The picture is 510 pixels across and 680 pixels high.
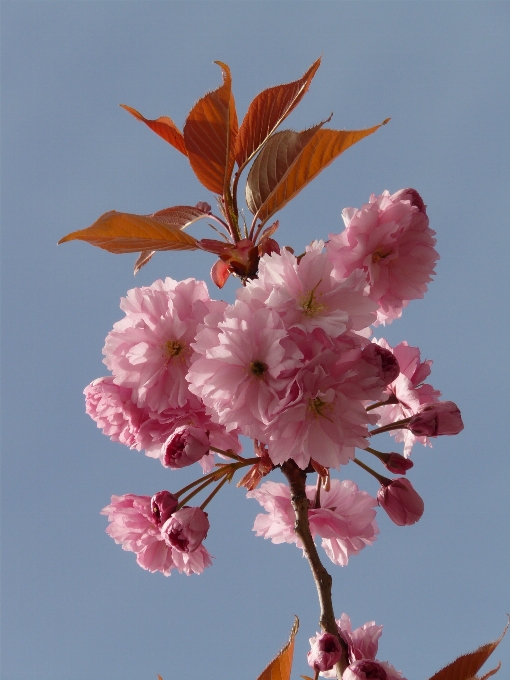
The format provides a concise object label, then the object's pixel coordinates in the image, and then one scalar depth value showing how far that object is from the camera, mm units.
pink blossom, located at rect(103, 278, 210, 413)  869
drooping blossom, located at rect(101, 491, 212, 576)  882
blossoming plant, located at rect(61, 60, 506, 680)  834
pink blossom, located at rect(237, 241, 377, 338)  842
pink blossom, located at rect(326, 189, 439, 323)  878
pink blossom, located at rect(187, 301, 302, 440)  828
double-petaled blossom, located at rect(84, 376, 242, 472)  853
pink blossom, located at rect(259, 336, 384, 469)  825
